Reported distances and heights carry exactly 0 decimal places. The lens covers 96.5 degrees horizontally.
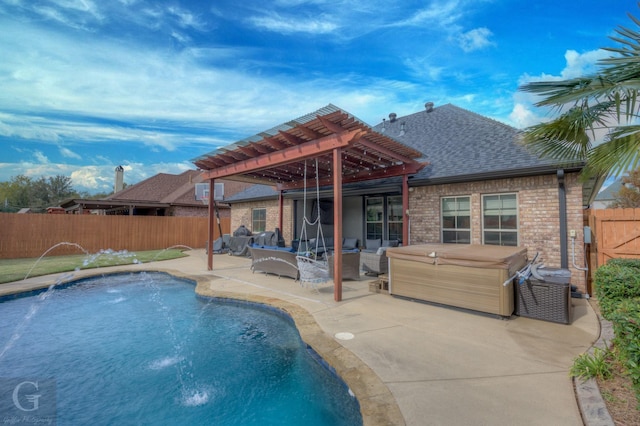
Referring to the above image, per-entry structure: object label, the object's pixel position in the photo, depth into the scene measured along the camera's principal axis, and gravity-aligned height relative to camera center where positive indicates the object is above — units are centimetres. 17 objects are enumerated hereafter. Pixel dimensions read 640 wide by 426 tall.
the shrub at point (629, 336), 207 -96
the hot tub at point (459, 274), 480 -104
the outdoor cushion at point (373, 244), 1061 -95
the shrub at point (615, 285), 398 -98
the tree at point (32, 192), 4056 +418
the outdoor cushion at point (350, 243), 1145 -97
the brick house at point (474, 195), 657 +68
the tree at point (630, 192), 2022 +194
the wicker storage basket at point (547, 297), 454 -131
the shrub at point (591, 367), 278 -148
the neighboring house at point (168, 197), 1766 +178
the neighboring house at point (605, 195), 3234 +272
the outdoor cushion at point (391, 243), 980 -84
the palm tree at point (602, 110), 305 +137
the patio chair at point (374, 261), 813 -124
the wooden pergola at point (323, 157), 580 +174
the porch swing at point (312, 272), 638 -122
